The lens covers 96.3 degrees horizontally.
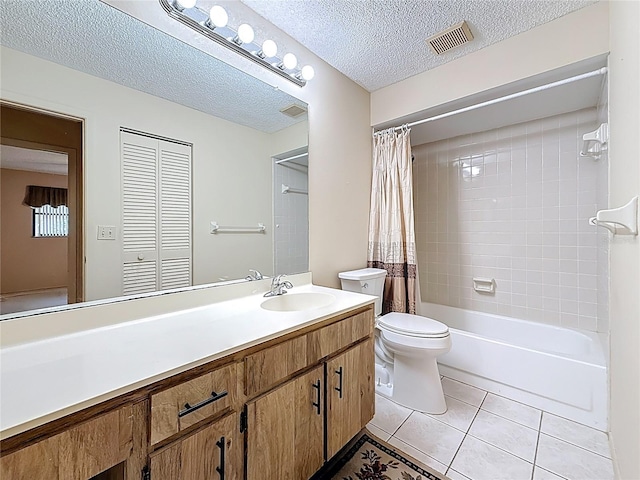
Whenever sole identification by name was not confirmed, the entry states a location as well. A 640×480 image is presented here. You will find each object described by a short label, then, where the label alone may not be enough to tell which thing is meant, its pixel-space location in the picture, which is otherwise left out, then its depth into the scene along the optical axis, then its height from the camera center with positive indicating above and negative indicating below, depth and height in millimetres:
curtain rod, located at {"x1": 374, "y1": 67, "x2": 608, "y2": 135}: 1547 +887
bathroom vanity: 596 -414
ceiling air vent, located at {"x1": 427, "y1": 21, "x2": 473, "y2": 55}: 1650 +1213
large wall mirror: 940 +350
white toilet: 1711 -754
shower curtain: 2254 +133
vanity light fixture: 1245 +1002
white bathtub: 1604 -824
